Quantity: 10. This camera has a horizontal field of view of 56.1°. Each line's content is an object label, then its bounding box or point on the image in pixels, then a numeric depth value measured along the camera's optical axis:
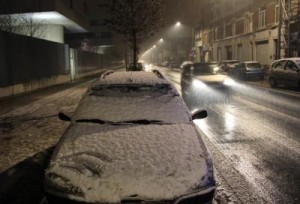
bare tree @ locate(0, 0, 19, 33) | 24.06
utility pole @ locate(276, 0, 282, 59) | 20.86
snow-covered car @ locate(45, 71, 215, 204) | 2.53
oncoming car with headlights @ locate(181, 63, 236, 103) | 13.40
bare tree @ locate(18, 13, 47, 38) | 29.14
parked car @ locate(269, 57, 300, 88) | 15.46
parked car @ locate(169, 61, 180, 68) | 53.61
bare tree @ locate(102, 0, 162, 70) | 18.41
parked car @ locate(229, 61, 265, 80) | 22.78
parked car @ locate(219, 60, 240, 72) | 28.51
